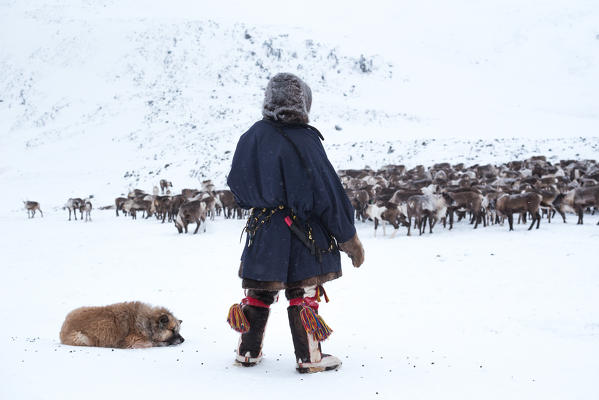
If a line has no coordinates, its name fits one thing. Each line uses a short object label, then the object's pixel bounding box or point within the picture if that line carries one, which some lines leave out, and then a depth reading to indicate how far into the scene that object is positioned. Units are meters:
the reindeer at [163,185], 26.08
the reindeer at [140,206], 21.00
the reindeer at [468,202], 13.34
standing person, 3.17
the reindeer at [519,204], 12.03
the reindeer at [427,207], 13.18
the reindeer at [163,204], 18.80
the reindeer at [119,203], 22.41
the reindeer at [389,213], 13.12
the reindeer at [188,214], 14.84
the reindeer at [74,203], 21.05
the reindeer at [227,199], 19.31
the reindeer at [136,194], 22.45
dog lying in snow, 4.18
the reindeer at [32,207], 21.98
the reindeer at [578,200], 12.32
